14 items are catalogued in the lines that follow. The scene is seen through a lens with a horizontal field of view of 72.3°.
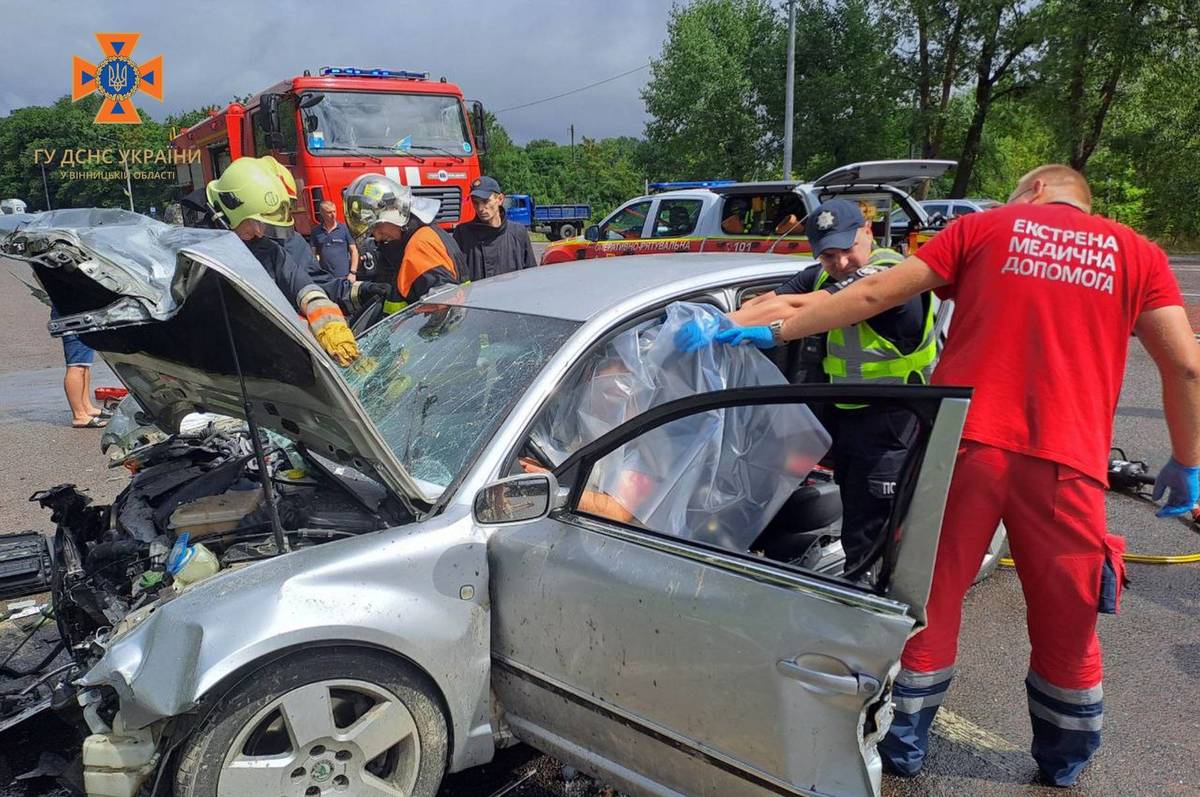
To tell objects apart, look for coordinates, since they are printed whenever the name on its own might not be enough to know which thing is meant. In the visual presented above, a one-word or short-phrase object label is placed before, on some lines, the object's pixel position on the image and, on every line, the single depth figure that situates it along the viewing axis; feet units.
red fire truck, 36.29
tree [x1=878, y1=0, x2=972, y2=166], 75.20
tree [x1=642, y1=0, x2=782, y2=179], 97.71
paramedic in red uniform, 7.29
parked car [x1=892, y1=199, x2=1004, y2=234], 55.37
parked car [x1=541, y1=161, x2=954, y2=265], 27.40
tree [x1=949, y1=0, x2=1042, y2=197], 70.33
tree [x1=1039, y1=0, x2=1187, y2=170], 61.21
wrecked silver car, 5.95
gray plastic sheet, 7.91
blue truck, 109.60
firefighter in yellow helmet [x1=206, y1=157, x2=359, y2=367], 11.44
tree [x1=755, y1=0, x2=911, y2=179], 82.43
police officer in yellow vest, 8.75
